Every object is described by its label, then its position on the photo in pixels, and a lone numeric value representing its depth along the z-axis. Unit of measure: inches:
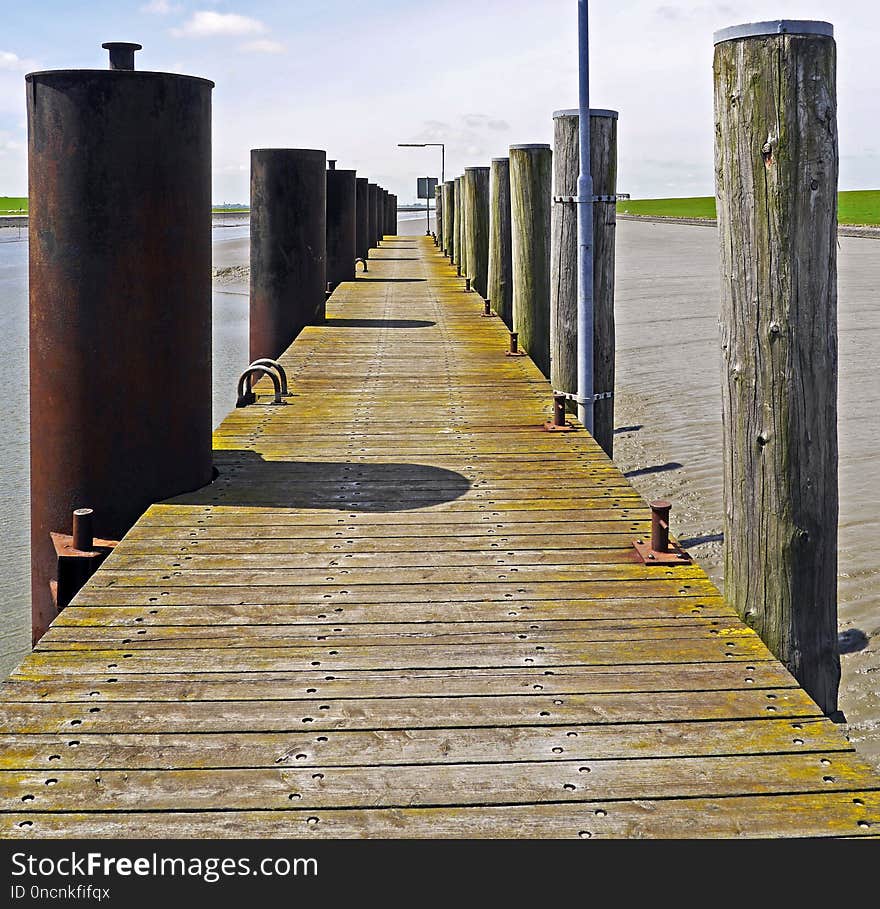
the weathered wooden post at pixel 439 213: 1473.9
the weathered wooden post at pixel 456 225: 922.1
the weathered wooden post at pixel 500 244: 503.5
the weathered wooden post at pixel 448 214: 1102.4
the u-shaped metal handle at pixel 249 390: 297.3
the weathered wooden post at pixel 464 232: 741.3
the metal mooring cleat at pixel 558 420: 277.7
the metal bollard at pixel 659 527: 179.5
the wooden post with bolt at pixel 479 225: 654.0
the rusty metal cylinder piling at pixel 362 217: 968.3
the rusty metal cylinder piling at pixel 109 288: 193.9
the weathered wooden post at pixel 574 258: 295.7
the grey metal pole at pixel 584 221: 281.9
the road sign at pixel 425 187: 2171.5
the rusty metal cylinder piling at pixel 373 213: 1258.9
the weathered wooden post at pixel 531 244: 392.8
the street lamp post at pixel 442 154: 1770.1
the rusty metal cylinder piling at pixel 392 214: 1927.7
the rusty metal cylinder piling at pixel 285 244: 459.8
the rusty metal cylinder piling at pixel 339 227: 723.4
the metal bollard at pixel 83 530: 187.2
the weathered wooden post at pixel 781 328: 148.3
